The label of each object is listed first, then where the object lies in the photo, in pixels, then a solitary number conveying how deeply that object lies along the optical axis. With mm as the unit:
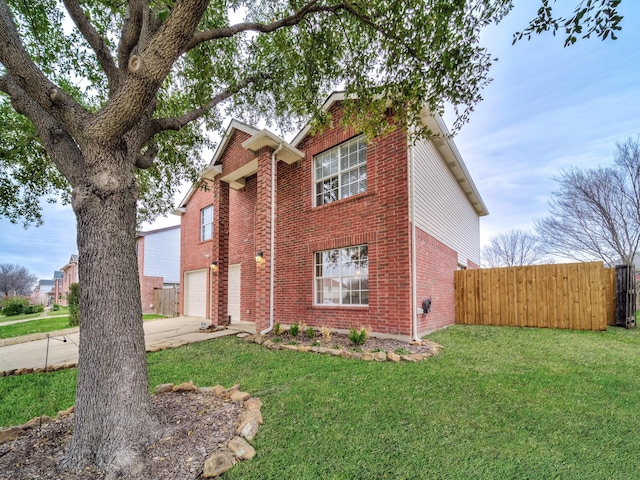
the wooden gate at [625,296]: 8062
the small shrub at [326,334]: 6520
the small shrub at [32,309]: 21984
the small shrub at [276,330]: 7188
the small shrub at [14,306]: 21125
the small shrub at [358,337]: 5875
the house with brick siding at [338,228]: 6730
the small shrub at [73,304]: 11695
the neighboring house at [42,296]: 40531
